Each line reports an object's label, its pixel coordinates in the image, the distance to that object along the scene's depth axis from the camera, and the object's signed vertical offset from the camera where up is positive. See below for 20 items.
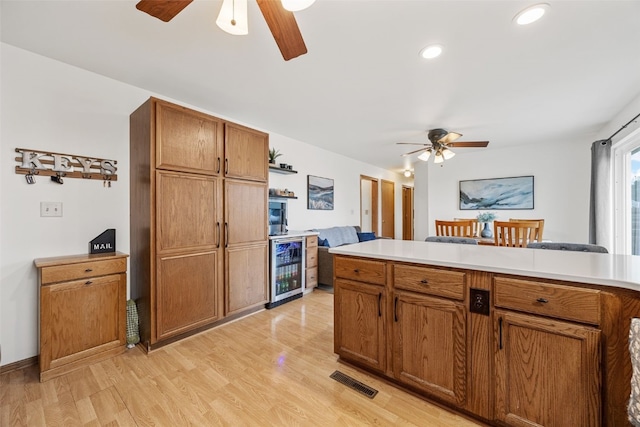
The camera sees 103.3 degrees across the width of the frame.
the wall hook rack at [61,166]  1.99 +0.41
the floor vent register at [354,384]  1.69 -1.21
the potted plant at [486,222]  3.86 -0.18
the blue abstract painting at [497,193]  4.95 +0.38
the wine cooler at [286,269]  3.25 -0.79
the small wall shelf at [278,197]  3.56 +0.23
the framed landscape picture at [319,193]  4.75 +0.39
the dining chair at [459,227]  3.56 -0.22
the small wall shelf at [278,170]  3.62 +0.64
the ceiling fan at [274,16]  1.18 +0.97
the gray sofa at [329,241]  4.03 -0.56
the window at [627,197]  3.18 +0.19
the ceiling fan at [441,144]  3.70 +1.01
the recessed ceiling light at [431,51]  1.94 +1.27
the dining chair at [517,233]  2.94 -0.26
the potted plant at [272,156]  3.64 +0.84
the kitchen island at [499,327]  1.12 -0.63
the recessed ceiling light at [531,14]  1.54 +1.25
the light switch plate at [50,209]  2.06 +0.04
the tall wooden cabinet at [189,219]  2.21 -0.06
